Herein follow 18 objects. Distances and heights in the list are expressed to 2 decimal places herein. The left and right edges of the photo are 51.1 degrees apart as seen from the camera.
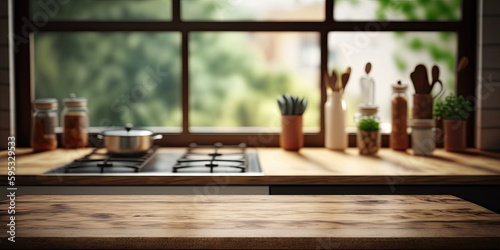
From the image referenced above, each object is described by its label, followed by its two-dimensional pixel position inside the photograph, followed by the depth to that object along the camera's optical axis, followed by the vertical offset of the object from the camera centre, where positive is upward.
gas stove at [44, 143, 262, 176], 1.92 -0.22
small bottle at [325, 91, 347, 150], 2.46 -0.07
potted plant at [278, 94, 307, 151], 2.42 -0.06
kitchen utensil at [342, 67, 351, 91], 2.46 +0.14
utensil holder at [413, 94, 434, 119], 2.40 +0.01
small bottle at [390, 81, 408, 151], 2.45 -0.05
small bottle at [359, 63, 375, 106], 2.53 +0.09
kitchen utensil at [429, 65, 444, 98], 2.40 +0.15
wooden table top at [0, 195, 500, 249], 1.05 -0.26
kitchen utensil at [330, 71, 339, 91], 2.46 +0.12
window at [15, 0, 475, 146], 2.58 +0.37
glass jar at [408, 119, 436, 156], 2.31 -0.13
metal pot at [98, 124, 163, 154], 2.18 -0.14
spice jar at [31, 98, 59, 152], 2.38 -0.09
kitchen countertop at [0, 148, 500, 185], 1.83 -0.23
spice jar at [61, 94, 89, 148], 2.41 -0.07
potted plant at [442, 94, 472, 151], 2.41 -0.07
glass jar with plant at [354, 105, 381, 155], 2.33 -0.12
